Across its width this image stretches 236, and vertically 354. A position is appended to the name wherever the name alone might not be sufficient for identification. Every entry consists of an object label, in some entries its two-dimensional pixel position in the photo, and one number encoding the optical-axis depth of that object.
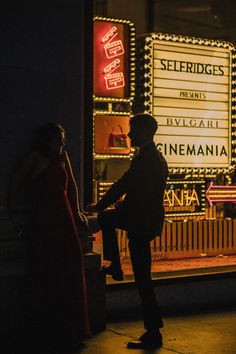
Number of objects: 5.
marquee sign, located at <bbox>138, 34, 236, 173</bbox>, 9.74
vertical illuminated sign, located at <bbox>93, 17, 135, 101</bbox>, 8.88
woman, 6.64
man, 6.66
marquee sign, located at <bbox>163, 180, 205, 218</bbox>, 9.78
